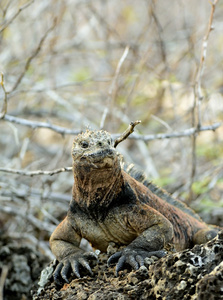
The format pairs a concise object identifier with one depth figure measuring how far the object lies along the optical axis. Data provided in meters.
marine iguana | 8.07
